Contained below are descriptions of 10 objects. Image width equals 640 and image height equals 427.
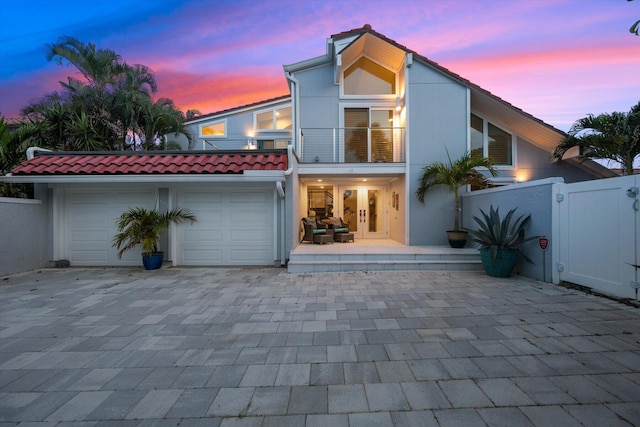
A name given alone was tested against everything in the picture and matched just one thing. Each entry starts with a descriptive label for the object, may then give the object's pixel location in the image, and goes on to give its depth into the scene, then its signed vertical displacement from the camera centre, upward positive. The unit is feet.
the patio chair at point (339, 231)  32.78 -2.38
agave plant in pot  20.12 -2.31
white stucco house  24.50 +4.36
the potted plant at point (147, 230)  22.35 -1.53
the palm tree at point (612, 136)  25.49 +7.16
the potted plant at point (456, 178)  26.68 +3.26
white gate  14.12 -1.34
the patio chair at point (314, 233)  30.45 -2.49
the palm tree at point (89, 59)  38.75 +21.84
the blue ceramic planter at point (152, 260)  23.47 -4.19
